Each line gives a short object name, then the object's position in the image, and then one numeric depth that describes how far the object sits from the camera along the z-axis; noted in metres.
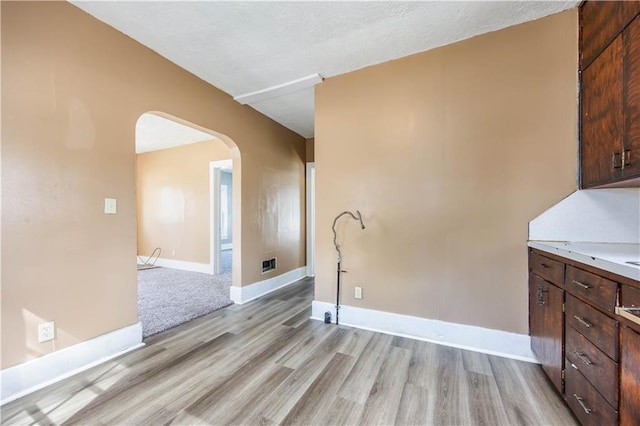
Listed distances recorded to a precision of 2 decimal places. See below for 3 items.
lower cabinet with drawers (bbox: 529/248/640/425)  1.00
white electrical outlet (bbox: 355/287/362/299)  2.61
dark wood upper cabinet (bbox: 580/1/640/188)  1.36
